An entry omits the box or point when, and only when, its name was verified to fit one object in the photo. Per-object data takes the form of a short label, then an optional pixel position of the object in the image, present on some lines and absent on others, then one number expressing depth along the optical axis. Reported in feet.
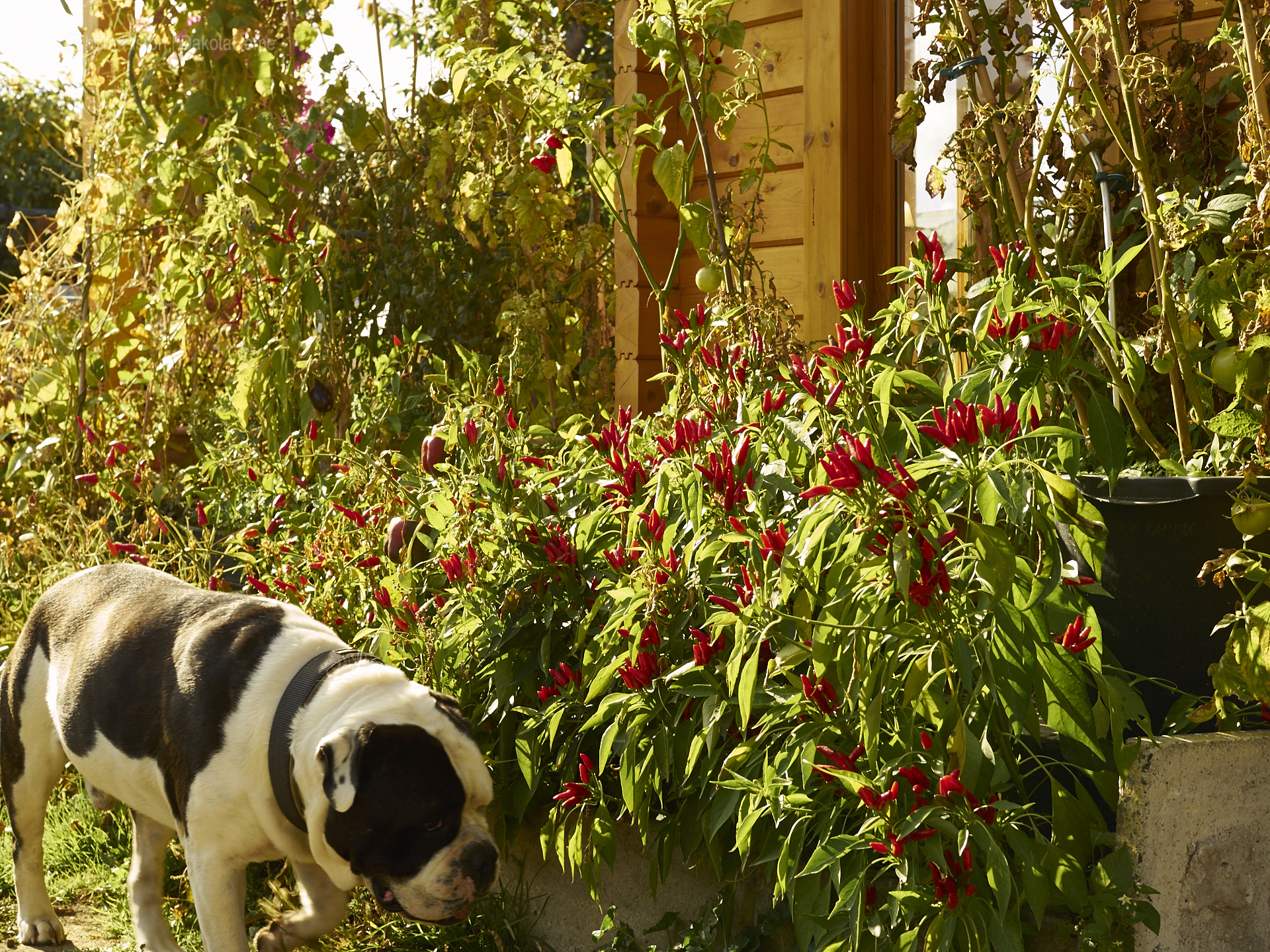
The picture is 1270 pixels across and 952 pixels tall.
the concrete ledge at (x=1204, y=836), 6.42
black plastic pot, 7.23
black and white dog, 7.04
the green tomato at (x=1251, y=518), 6.38
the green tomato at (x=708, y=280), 10.37
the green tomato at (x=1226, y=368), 6.77
